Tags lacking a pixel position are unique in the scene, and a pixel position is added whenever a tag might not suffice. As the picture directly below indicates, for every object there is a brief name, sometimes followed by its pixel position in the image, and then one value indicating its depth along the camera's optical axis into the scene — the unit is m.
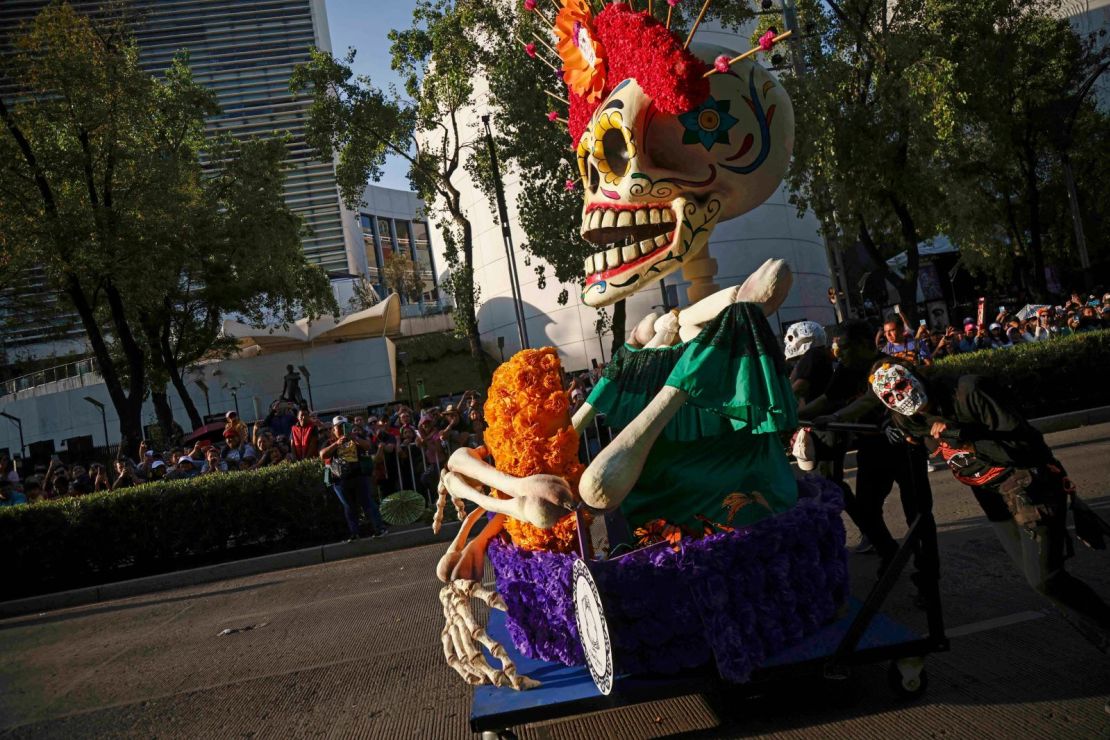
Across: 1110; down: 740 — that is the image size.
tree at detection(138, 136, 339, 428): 22.33
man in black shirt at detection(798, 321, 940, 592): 5.35
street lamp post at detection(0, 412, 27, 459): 29.97
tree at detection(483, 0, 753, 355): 16.36
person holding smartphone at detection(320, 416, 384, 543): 11.34
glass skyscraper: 48.75
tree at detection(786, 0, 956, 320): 15.18
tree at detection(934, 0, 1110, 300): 17.23
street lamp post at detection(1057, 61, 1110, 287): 20.48
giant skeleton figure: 3.79
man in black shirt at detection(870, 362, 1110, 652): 3.45
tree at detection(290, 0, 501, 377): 18.33
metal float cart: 3.32
